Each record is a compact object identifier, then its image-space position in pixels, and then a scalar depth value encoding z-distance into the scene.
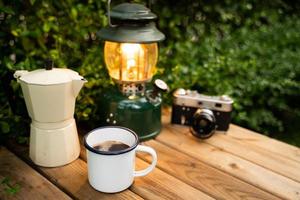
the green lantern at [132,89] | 0.93
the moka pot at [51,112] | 0.73
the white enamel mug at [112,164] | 0.70
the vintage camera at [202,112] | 0.98
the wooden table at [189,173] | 0.75
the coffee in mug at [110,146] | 0.75
